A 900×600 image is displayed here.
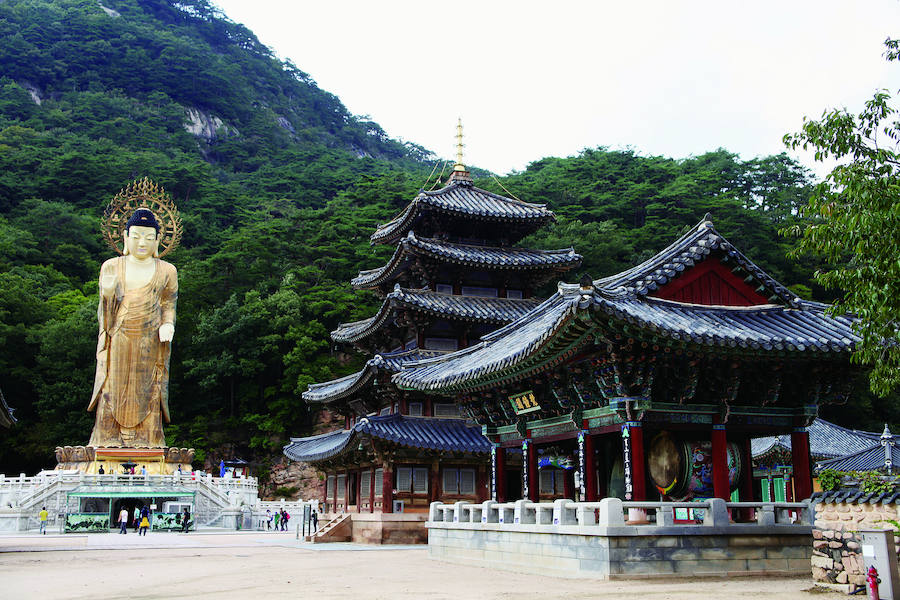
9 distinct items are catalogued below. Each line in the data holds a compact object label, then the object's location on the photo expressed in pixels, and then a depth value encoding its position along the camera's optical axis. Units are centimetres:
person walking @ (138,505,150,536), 3228
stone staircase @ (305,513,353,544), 2723
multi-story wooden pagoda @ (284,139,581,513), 2583
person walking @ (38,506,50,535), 3150
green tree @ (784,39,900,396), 1006
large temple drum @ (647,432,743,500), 1521
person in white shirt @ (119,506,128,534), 3269
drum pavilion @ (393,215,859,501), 1362
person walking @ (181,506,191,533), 3359
